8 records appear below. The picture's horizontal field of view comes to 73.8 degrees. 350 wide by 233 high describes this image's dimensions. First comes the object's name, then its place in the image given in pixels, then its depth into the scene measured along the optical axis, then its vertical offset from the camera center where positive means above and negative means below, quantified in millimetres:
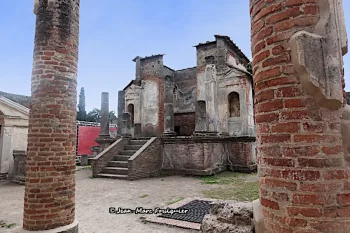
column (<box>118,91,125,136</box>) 17762 +2874
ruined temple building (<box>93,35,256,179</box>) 11689 +1324
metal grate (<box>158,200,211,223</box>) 5021 -1730
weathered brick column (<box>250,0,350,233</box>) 1510 +99
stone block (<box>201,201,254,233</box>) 2357 -874
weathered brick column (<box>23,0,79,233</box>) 3621 +222
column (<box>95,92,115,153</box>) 15164 +1196
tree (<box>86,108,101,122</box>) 44719 +4776
